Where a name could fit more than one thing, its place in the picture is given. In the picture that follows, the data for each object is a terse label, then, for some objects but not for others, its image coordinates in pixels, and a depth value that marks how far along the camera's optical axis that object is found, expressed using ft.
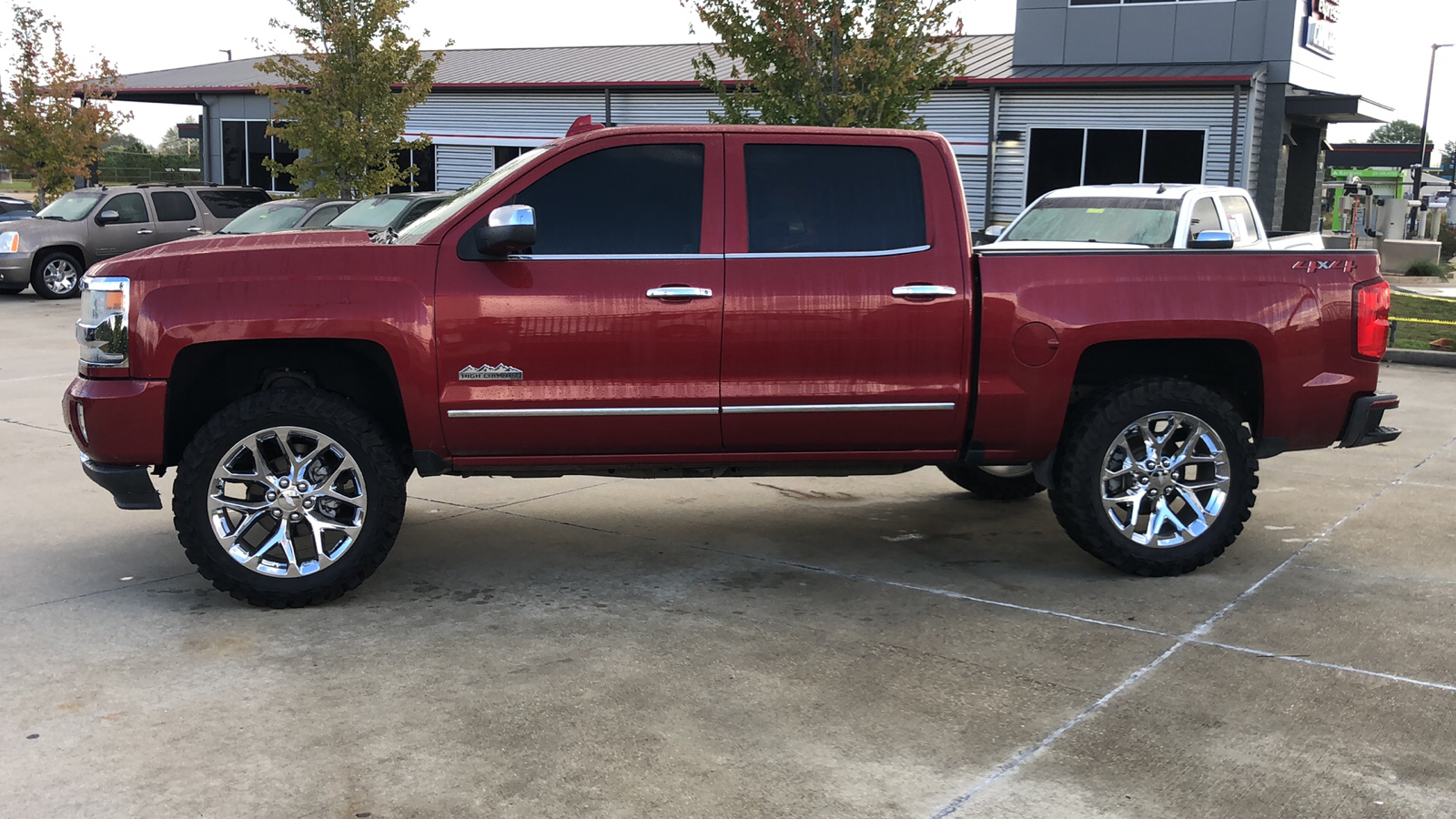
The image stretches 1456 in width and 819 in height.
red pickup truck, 17.01
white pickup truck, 38.60
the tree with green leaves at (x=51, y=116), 100.37
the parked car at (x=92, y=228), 65.98
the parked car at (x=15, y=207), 98.11
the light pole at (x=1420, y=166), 134.51
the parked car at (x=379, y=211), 48.78
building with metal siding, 78.33
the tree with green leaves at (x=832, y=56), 55.31
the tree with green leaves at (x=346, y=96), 77.36
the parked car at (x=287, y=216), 54.60
